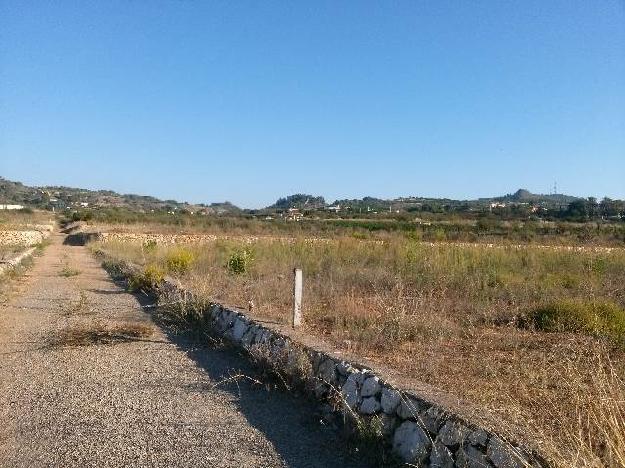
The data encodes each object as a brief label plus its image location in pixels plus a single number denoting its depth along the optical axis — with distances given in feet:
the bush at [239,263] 55.01
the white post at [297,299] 29.27
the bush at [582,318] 27.45
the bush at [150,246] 91.36
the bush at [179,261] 60.16
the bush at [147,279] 54.44
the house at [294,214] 336.00
